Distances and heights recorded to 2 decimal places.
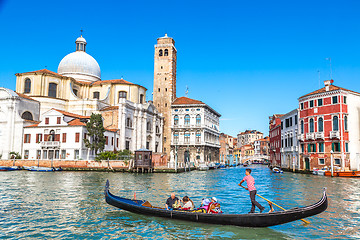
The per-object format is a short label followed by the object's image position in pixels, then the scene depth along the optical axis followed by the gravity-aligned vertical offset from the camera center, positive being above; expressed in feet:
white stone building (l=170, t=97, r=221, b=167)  177.99 +12.09
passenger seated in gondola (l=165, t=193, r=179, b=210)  38.09 -6.14
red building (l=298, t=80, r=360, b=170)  103.71 +8.80
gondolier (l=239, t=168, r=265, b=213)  34.27 -3.85
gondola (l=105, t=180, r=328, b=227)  31.81 -6.84
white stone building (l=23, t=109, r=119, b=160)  123.34 +4.76
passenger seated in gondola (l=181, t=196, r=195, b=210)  36.60 -6.34
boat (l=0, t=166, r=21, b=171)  114.11 -6.83
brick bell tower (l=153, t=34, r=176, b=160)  185.06 +40.48
